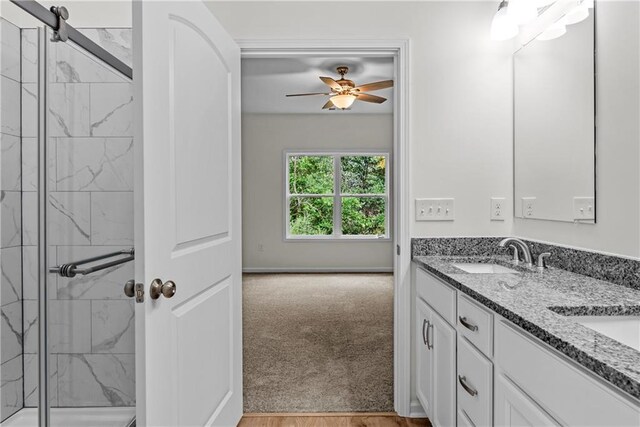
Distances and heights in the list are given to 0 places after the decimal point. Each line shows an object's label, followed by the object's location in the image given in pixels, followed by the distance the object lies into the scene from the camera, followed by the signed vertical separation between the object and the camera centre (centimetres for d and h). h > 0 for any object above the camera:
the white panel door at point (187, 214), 125 -2
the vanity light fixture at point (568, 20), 167 +82
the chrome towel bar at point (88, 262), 177 -26
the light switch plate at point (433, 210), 218 +0
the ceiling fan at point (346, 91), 396 +123
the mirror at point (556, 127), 166 +38
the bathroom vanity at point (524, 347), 78 -34
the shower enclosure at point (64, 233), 173 -11
